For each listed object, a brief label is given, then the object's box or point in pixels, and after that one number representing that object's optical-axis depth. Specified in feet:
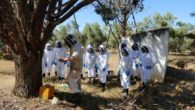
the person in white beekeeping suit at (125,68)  18.40
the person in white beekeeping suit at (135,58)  20.87
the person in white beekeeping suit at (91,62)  21.86
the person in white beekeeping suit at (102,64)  19.85
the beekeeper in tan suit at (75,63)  14.61
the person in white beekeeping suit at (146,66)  19.88
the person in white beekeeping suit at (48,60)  23.09
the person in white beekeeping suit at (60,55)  22.32
